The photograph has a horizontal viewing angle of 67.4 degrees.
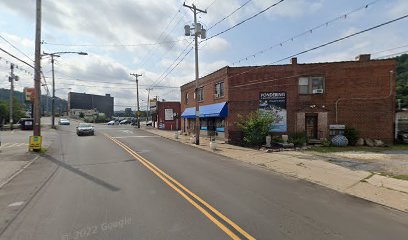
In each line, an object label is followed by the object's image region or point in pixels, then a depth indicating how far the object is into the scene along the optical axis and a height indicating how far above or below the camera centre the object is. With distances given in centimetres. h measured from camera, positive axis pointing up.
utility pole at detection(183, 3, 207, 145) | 2595 +714
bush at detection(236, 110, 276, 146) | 2267 -82
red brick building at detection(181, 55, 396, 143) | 2448 +166
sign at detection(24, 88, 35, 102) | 4029 +339
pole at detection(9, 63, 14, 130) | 4659 +519
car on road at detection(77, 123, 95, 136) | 3703 -165
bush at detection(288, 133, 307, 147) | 2341 -179
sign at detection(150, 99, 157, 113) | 5872 +220
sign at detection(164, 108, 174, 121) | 5488 +6
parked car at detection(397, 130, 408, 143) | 2523 -168
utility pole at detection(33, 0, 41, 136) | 1983 +273
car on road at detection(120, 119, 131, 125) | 8838 -162
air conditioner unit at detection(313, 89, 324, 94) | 2530 +207
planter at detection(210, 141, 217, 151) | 2197 -214
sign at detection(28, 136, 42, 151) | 1948 -169
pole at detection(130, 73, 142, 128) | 6394 +729
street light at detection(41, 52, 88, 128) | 5153 +432
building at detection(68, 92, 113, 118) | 13616 +665
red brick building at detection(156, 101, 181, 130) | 5469 +24
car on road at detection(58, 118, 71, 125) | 6901 -125
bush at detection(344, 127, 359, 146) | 2395 -149
